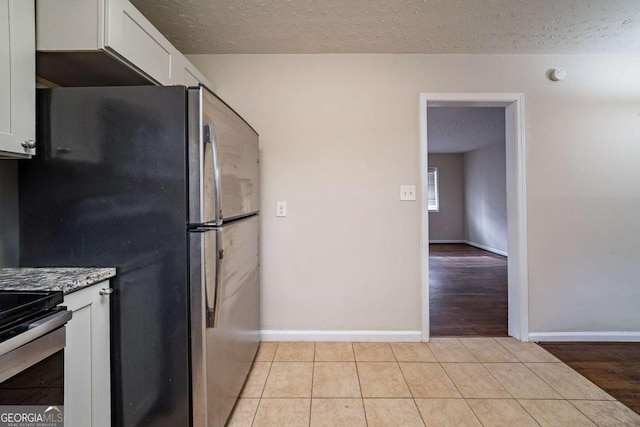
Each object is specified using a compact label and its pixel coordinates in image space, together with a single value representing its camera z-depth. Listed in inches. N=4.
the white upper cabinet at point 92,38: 47.8
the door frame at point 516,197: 91.1
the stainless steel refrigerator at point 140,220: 46.4
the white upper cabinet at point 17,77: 41.6
